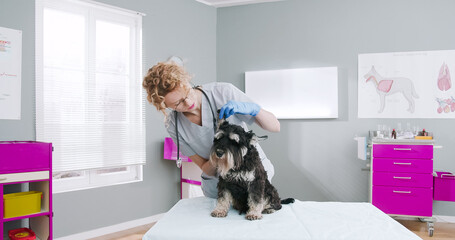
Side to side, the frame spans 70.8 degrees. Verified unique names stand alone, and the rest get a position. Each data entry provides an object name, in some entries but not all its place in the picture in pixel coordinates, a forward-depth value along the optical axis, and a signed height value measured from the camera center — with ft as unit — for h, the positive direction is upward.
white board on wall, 12.95 +1.06
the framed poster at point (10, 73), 8.63 +1.18
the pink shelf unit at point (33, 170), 7.52 -1.32
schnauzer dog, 4.45 -0.77
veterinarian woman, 4.68 +0.11
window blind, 9.57 +0.78
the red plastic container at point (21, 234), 8.04 -3.05
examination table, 3.95 -1.45
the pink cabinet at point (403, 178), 10.64 -2.09
